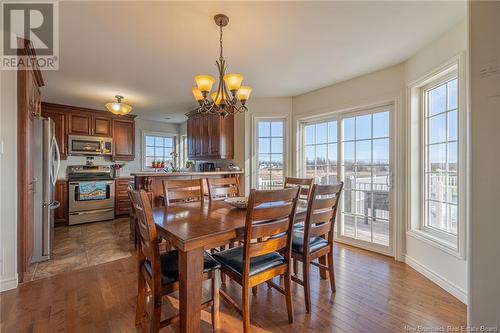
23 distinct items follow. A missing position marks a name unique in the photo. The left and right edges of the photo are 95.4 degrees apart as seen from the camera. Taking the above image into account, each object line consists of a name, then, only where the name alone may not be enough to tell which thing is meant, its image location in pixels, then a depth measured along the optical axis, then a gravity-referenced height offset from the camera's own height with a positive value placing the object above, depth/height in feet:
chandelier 6.55 +2.31
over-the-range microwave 15.23 +1.50
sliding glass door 9.96 -0.22
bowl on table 6.66 -1.10
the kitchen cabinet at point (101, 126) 16.21 +2.94
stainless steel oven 14.44 -1.80
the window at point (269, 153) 13.58 +0.76
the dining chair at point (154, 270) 4.49 -2.27
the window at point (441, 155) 7.32 +0.34
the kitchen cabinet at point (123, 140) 17.10 +2.05
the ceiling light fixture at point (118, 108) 11.47 +3.01
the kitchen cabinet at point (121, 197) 16.24 -2.23
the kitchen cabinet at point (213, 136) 14.25 +1.94
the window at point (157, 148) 19.49 +1.63
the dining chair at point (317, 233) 5.96 -1.92
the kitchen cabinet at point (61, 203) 14.25 -2.29
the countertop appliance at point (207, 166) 16.26 +0.00
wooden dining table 4.25 -1.47
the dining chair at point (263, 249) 4.74 -1.87
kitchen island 10.66 -0.76
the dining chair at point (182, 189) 7.50 -0.80
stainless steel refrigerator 8.93 -0.78
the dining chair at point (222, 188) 8.44 -0.87
